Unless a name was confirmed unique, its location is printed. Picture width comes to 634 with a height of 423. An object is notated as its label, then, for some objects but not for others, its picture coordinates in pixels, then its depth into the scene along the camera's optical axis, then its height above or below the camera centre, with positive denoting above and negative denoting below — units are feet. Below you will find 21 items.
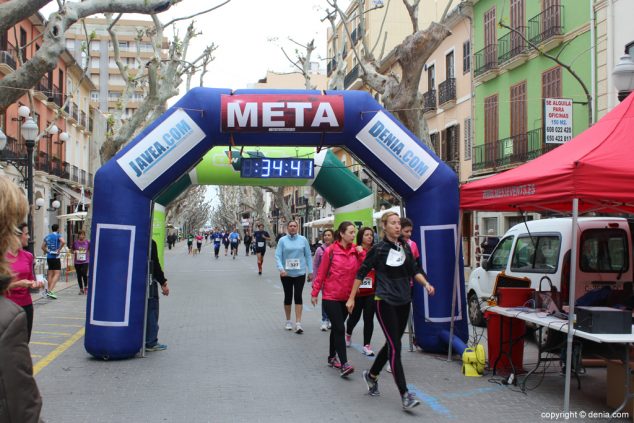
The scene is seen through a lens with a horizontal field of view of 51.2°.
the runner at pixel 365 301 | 27.71 -1.88
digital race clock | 33.99 +4.46
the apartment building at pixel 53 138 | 97.81 +20.25
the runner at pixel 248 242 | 147.36 +2.68
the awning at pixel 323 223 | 100.08 +5.36
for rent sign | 45.37 +9.77
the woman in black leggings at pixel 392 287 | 20.61 -0.92
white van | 28.86 +0.45
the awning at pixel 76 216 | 92.30 +4.70
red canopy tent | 19.83 +2.80
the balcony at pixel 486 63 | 84.74 +25.95
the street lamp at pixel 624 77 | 33.83 +9.60
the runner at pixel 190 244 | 157.08 +1.86
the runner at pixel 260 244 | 82.38 +1.26
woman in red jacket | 24.93 -0.91
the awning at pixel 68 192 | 124.38 +11.14
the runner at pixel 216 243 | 132.36 +2.00
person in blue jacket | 34.96 -0.45
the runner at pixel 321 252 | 36.19 +0.11
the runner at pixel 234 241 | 135.54 +2.57
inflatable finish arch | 28.04 +3.44
